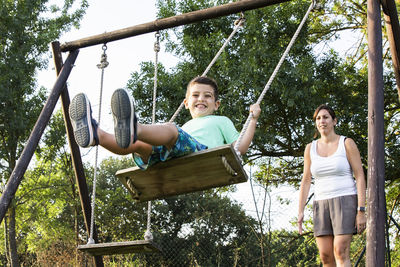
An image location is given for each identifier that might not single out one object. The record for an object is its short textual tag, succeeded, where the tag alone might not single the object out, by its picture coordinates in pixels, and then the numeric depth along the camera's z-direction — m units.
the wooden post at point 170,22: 3.50
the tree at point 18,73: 9.45
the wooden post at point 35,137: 3.38
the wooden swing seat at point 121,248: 2.95
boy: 2.35
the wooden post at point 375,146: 2.59
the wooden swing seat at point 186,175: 2.67
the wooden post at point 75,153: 4.04
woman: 3.09
